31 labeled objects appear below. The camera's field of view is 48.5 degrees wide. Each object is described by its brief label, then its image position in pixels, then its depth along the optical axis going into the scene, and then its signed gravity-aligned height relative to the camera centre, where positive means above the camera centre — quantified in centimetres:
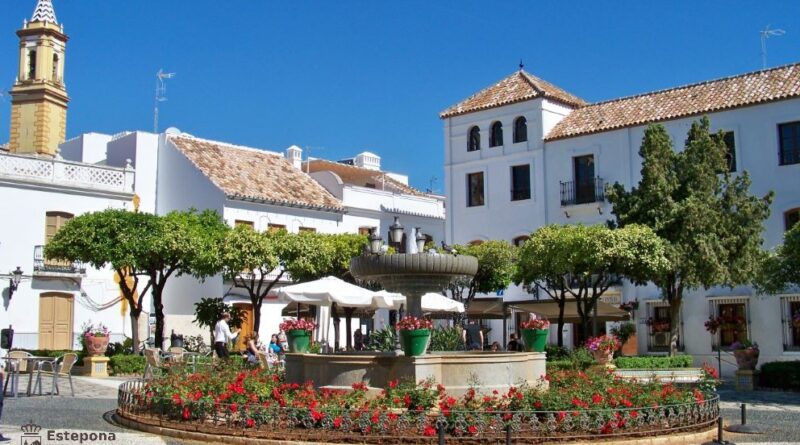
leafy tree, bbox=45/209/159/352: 2470 +211
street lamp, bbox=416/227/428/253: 1512 +123
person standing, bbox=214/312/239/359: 1970 -47
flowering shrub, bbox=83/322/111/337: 2403 -41
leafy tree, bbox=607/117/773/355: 2612 +306
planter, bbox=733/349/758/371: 2069 -105
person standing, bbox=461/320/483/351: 3068 -79
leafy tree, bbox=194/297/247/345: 2694 +9
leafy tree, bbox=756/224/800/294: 2036 +112
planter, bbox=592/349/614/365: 2190 -102
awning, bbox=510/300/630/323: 2714 +15
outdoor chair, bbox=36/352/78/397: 1645 -94
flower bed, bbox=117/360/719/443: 1024 -115
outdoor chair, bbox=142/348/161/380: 1720 -92
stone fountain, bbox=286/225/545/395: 1248 -70
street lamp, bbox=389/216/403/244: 1519 +142
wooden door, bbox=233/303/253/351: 3392 -24
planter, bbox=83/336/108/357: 2386 -77
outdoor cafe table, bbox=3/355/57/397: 1623 -96
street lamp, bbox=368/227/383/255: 1464 +118
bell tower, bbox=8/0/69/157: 3978 +1054
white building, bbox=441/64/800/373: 2850 +574
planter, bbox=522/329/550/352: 1508 -40
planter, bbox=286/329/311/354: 1584 -42
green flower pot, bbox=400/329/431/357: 1245 -36
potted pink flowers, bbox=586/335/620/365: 2188 -82
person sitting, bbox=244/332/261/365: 1986 -81
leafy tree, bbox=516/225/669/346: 2394 +162
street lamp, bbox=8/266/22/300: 2798 +114
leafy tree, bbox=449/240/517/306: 2927 +161
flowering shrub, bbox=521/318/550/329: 1507 -14
